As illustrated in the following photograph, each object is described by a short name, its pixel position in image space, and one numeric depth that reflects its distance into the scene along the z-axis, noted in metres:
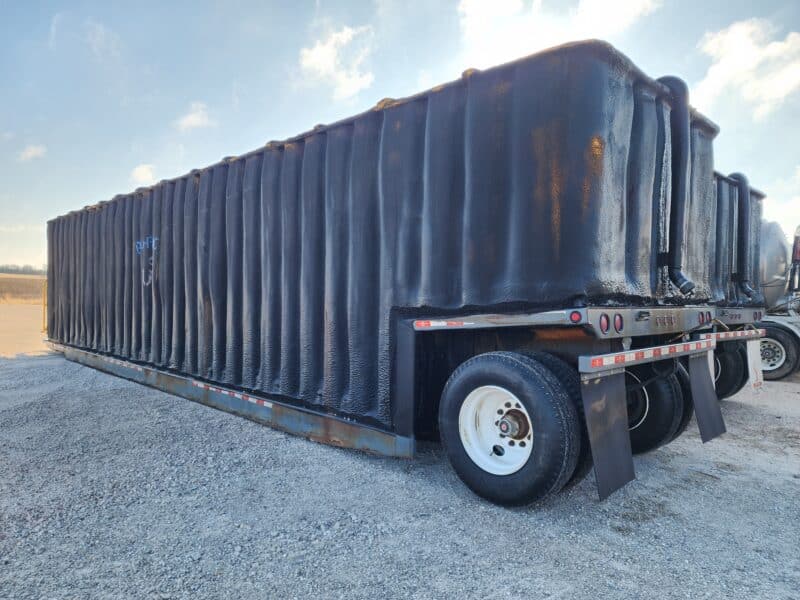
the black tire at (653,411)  4.46
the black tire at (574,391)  3.27
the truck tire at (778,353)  8.73
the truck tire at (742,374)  6.59
